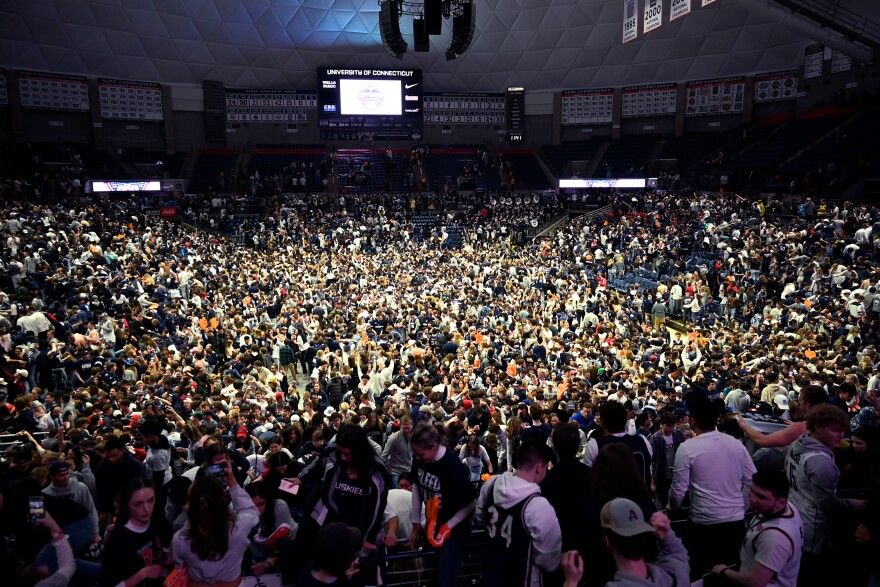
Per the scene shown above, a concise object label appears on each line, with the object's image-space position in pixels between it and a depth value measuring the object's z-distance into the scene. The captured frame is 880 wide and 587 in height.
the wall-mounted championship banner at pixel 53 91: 29.17
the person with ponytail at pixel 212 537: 3.11
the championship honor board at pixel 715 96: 34.12
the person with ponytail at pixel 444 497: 3.65
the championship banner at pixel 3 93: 28.23
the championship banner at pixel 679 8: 18.85
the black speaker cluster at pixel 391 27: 16.69
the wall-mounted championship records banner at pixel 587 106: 38.19
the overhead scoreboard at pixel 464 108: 38.88
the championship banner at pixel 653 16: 19.56
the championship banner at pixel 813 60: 30.12
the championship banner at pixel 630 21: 21.39
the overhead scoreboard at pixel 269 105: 36.22
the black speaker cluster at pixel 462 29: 16.50
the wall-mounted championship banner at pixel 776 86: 32.12
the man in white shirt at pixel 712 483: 3.67
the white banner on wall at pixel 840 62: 28.44
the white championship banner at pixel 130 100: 32.00
